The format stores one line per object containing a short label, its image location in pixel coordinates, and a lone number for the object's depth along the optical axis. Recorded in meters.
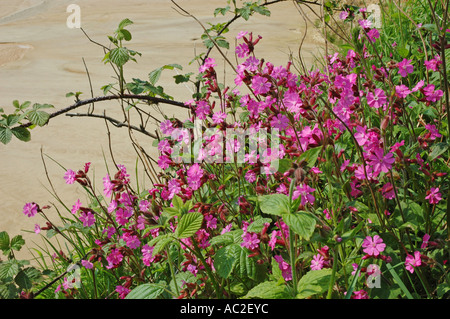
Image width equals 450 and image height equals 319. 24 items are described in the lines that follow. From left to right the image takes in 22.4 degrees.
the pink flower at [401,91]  1.16
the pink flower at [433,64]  1.26
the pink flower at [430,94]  1.21
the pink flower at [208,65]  1.28
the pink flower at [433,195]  1.17
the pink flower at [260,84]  1.18
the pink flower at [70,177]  1.27
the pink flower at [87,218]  1.28
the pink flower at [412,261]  1.11
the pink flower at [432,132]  1.16
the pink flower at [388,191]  1.14
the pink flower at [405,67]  1.23
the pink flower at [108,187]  1.26
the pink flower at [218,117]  1.22
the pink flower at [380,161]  1.08
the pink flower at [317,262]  1.13
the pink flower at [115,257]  1.23
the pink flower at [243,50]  1.23
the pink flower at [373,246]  1.09
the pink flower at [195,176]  1.15
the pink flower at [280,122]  1.19
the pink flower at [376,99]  1.14
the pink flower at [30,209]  1.30
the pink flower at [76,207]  1.31
